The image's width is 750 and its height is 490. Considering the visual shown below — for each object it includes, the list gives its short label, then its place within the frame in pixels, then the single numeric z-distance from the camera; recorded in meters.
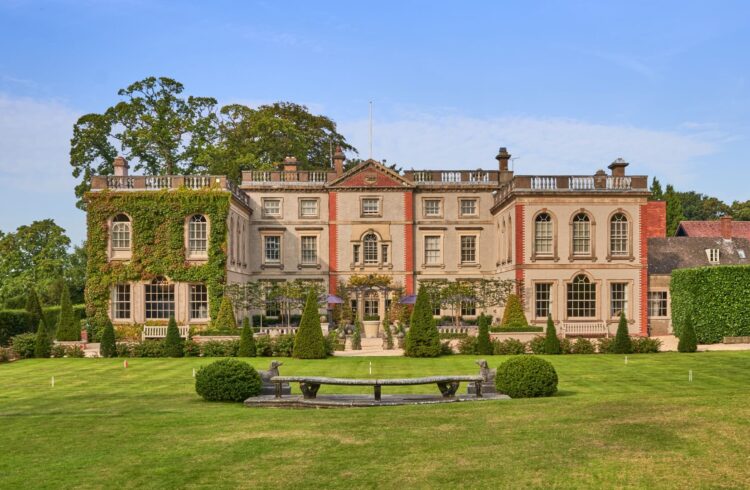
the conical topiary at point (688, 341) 30.86
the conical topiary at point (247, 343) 30.30
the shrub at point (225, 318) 36.28
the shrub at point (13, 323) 36.50
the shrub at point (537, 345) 31.06
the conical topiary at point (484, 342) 31.00
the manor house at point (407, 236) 38.66
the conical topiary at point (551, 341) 30.72
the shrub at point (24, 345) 31.62
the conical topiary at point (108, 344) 31.25
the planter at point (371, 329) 41.84
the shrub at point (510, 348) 31.11
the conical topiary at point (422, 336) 29.80
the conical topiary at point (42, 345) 31.66
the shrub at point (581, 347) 31.11
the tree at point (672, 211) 64.31
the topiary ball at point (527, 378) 16.42
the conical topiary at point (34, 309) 38.63
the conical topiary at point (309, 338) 29.44
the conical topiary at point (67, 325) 34.25
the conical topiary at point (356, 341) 34.06
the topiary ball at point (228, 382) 16.95
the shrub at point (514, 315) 37.09
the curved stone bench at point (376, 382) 16.47
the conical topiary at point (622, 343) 30.92
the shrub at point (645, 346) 31.03
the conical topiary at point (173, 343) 31.16
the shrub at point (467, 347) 31.27
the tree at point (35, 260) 51.00
